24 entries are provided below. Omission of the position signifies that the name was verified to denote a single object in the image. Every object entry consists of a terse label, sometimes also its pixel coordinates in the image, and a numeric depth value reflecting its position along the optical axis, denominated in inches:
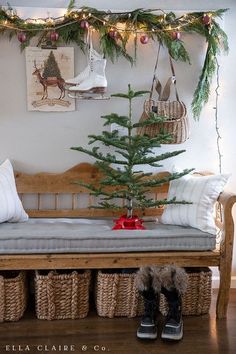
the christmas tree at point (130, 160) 90.1
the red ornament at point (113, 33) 100.4
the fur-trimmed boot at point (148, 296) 79.9
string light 99.6
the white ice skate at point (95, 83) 98.3
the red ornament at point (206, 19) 100.3
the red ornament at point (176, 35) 101.3
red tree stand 92.5
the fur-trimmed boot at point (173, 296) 79.4
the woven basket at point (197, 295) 89.4
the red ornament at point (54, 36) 100.0
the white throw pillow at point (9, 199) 92.8
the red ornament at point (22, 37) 99.4
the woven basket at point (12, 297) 85.2
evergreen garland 100.0
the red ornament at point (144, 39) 101.7
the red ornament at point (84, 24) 98.6
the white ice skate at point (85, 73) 99.3
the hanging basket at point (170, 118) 100.2
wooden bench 84.3
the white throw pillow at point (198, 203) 91.2
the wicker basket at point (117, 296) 87.7
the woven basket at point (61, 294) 86.0
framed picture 103.7
